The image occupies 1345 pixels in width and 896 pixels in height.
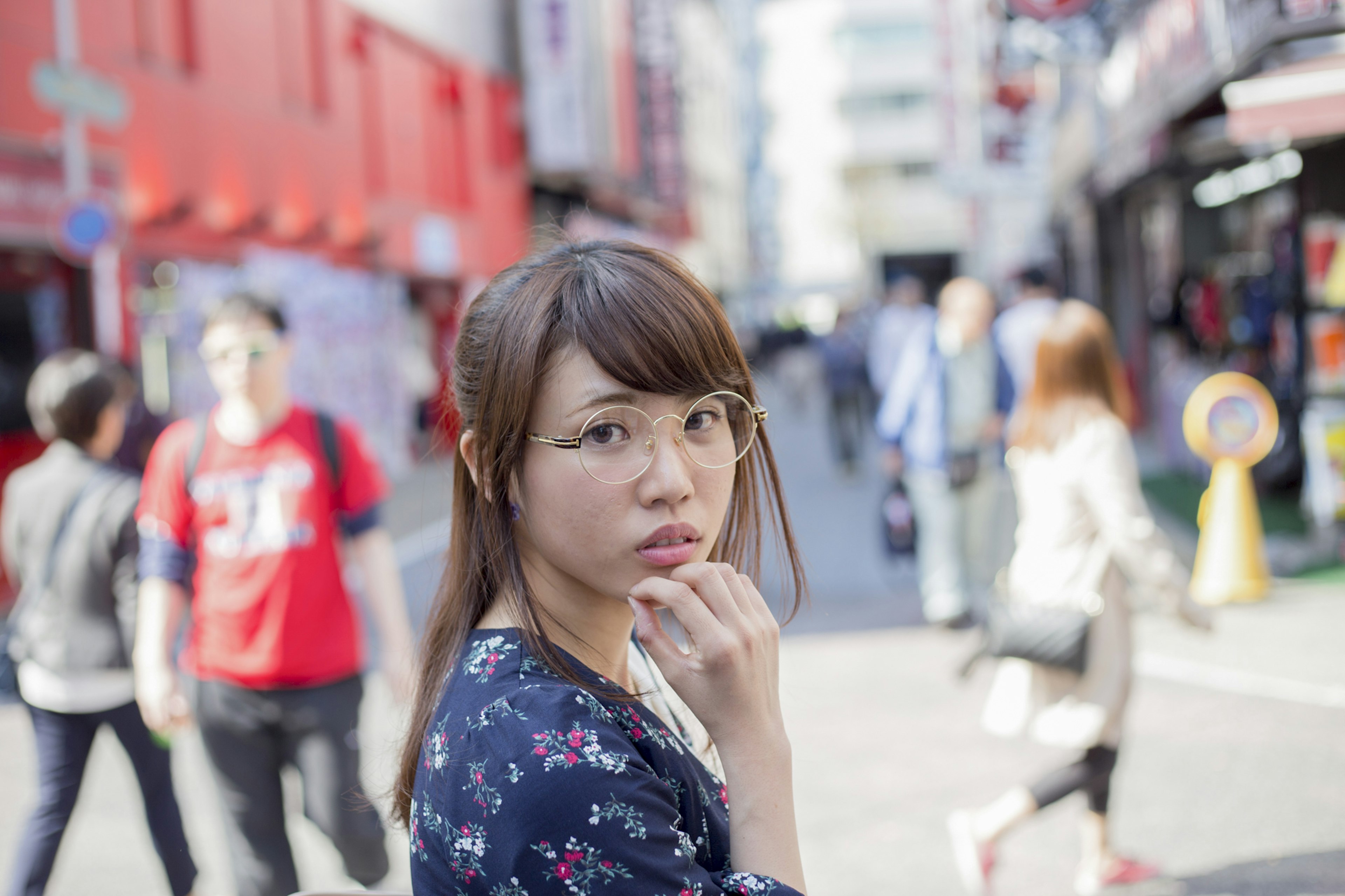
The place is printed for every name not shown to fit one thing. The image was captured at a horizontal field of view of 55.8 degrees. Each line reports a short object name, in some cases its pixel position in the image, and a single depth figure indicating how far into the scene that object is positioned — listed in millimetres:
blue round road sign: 8859
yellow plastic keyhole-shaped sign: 7938
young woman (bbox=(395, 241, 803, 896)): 1336
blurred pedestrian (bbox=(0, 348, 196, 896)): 3961
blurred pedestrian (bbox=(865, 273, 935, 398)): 13586
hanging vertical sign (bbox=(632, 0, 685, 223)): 32844
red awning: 7281
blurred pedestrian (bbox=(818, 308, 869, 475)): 16219
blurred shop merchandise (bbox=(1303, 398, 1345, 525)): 8594
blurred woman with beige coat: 4121
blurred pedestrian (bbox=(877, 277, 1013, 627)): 7773
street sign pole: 9234
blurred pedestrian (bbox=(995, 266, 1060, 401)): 10195
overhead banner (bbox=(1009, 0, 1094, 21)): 11828
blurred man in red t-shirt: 3607
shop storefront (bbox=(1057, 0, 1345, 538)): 7594
